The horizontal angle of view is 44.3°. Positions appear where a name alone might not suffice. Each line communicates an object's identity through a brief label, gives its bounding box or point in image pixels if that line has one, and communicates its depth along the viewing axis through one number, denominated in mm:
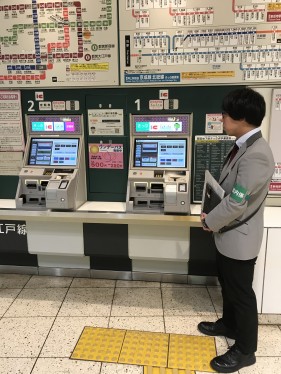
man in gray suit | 2055
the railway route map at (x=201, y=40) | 2971
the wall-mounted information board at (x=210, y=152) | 3299
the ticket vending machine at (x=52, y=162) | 3230
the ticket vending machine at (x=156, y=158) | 3150
